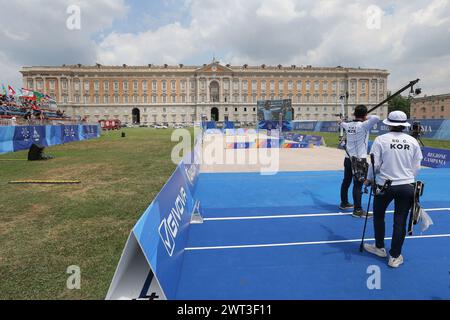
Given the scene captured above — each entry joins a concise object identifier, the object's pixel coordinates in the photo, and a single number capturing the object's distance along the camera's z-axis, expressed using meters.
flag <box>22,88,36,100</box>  39.56
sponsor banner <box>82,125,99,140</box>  32.03
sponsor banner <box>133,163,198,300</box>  2.91
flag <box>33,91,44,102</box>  41.08
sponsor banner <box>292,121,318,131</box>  49.54
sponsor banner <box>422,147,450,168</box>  12.34
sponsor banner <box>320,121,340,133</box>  41.59
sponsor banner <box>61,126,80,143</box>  26.46
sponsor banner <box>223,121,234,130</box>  66.00
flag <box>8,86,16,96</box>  34.81
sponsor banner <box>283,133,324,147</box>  23.12
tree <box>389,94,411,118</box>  111.35
